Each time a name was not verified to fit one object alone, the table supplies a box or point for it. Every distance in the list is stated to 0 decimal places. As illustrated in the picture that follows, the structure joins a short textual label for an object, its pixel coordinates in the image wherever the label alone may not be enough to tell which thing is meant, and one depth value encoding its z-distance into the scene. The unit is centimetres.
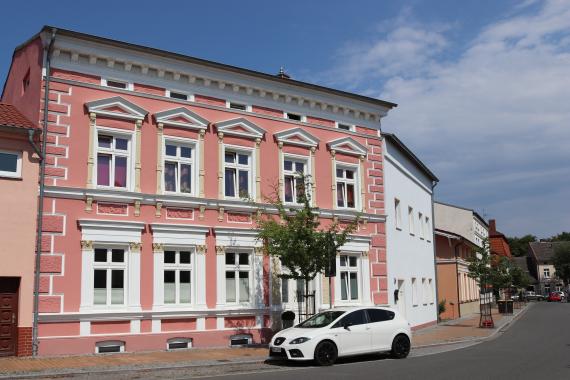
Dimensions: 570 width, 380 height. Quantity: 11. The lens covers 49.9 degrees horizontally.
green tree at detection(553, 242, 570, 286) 11362
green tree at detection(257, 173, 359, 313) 1969
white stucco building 2769
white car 1617
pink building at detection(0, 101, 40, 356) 1708
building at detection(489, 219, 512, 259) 9150
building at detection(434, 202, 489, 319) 3984
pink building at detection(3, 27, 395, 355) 1831
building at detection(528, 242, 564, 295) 12825
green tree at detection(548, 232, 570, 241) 15689
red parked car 9029
